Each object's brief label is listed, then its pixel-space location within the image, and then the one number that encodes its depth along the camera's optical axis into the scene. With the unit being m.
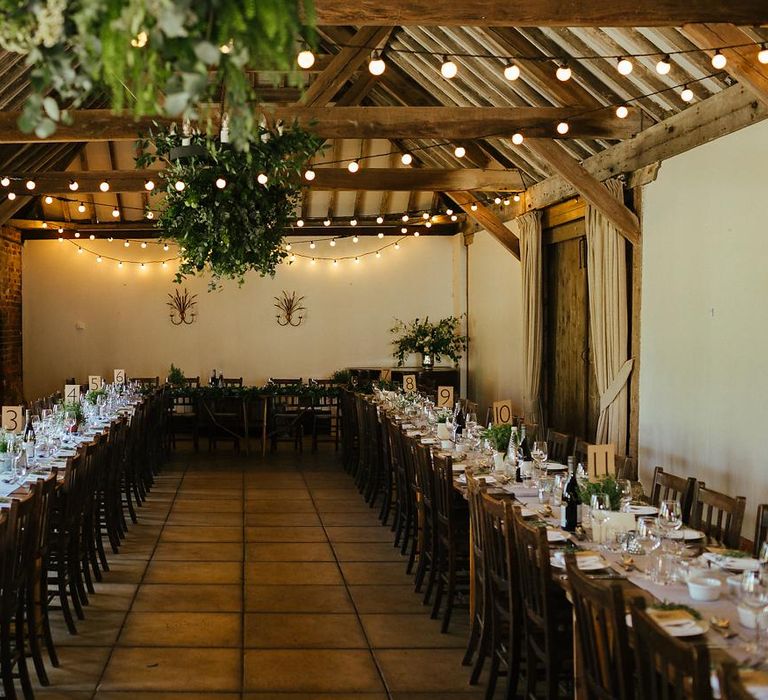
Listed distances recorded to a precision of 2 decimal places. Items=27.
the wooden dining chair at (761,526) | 4.04
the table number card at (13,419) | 6.95
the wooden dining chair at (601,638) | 2.75
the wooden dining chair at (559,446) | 7.10
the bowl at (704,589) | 3.37
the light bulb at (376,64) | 6.68
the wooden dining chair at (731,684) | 2.10
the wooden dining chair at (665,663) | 2.27
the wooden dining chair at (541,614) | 3.63
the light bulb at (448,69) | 6.34
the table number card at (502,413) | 7.73
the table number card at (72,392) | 10.54
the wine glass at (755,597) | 2.94
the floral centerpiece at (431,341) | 15.86
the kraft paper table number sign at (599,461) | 4.99
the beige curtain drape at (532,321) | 11.95
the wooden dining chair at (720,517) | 4.33
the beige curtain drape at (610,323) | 8.88
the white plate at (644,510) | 4.73
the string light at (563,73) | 6.71
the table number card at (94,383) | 11.19
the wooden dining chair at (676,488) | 4.90
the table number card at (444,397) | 9.25
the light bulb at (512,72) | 6.33
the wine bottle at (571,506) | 4.46
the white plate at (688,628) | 2.97
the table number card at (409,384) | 10.85
